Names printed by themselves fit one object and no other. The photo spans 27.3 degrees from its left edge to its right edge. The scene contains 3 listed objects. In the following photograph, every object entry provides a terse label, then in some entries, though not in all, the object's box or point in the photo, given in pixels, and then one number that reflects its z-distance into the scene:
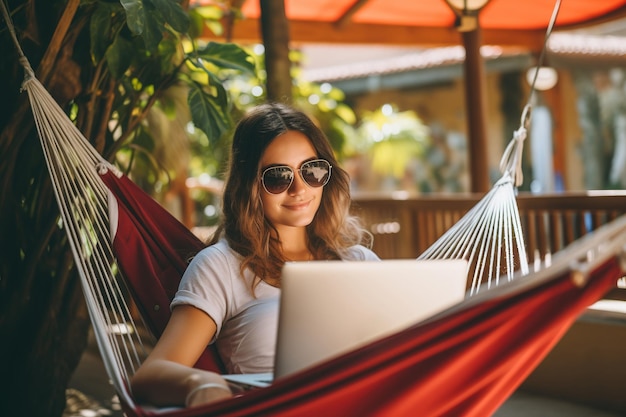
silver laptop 2.00
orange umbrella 5.39
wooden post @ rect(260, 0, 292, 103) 3.45
